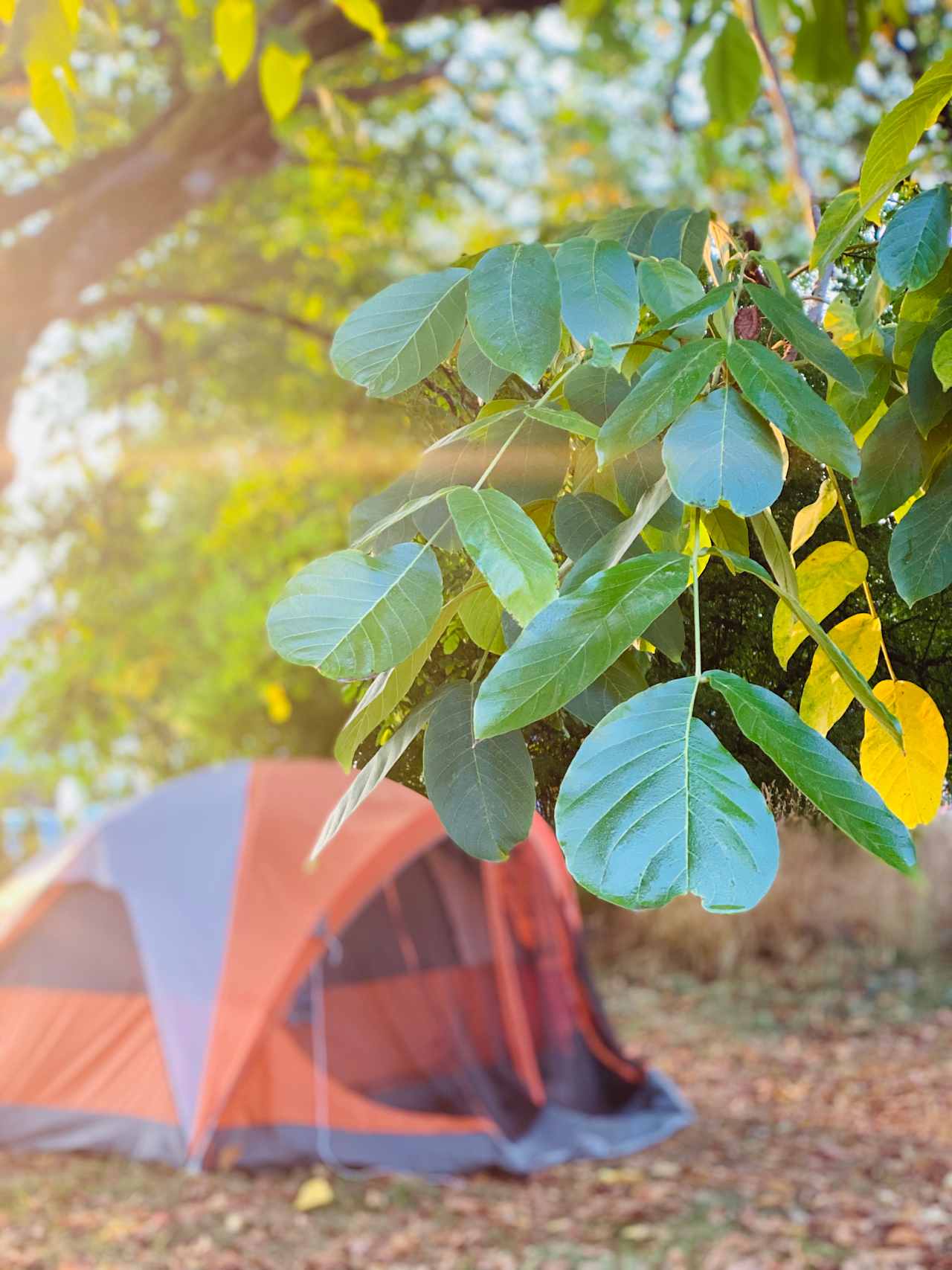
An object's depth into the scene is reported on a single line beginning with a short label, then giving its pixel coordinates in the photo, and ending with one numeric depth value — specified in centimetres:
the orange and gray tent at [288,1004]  372
